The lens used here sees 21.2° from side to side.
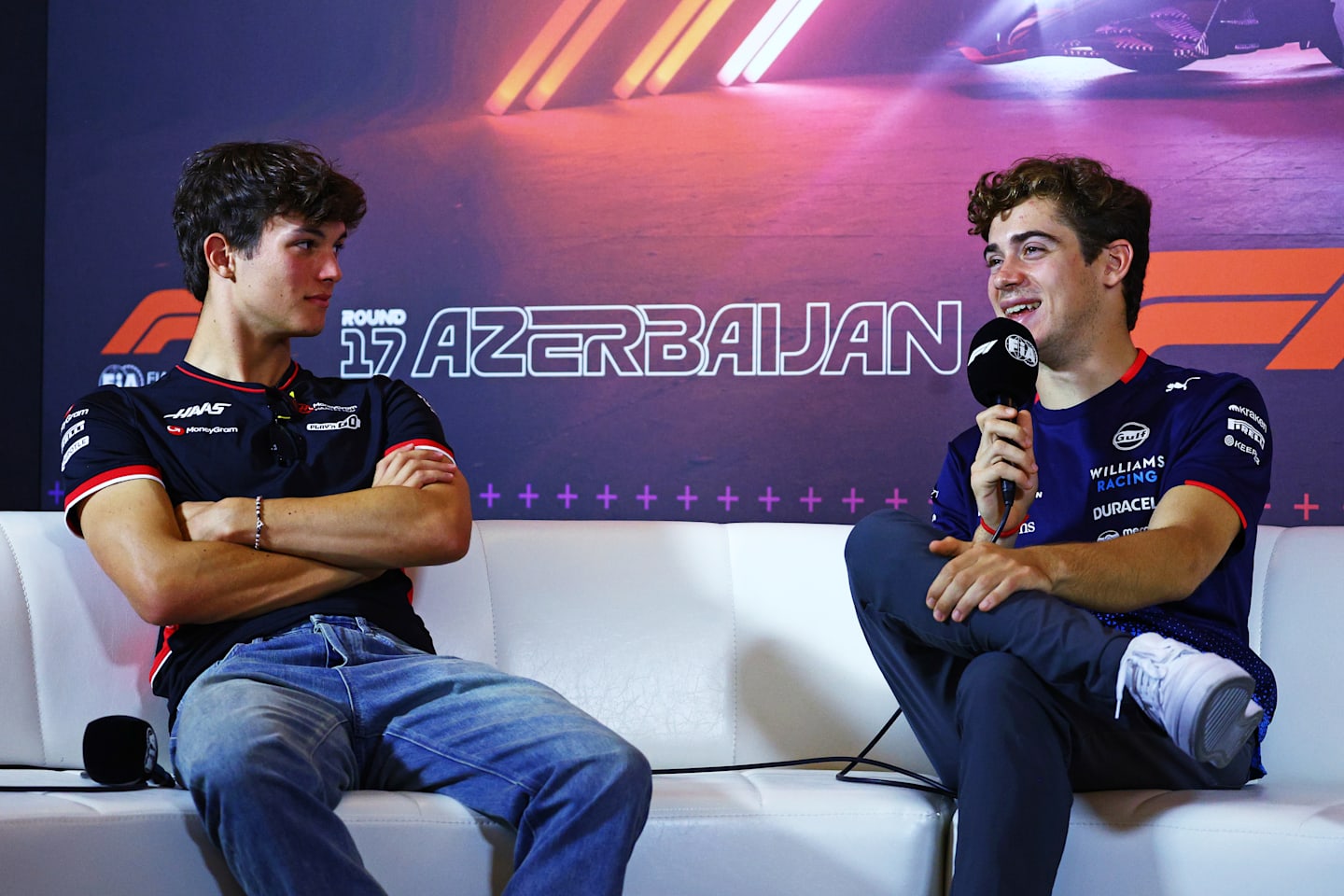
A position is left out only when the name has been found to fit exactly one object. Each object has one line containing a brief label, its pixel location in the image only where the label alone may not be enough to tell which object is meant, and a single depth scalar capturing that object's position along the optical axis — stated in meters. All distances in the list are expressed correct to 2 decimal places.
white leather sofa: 3.82
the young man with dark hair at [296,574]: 3.80
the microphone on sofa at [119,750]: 3.89
